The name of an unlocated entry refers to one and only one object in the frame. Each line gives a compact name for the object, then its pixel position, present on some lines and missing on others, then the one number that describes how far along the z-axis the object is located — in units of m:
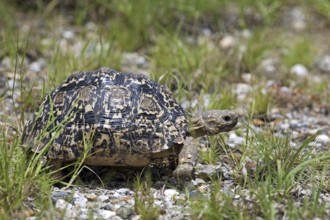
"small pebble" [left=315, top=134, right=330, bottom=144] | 9.25
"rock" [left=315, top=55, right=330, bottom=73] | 12.72
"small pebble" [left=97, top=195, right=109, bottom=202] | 7.08
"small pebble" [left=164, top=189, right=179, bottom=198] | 7.29
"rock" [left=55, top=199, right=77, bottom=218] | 6.58
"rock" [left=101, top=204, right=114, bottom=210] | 6.90
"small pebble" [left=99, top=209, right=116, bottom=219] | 6.70
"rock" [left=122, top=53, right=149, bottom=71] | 12.07
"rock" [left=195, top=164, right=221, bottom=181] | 7.65
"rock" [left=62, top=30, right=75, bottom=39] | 13.01
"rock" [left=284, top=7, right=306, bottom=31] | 14.47
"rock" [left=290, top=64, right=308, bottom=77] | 12.26
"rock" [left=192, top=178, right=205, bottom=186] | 7.57
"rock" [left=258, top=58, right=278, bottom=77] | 12.31
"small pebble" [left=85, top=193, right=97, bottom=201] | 7.09
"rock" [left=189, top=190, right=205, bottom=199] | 6.85
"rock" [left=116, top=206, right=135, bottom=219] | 6.73
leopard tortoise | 7.25
